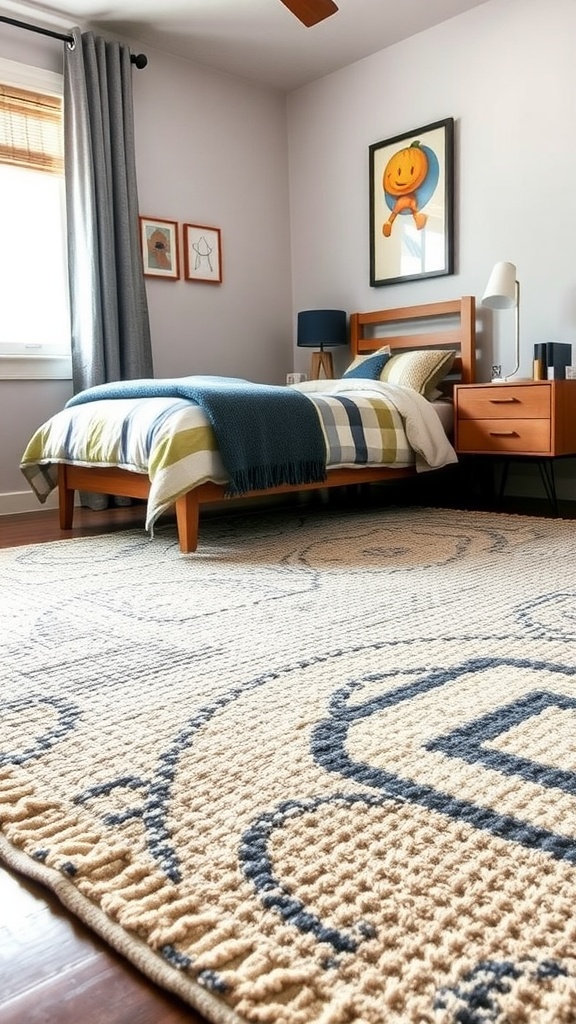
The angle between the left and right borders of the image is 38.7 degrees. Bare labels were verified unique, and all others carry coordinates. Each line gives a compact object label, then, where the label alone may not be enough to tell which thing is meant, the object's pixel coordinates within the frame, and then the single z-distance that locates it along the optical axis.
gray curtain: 4.07
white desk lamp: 3.74
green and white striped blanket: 2.55
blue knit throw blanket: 2.64
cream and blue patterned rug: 0.65
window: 4.01
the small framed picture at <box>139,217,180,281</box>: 4.53
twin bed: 2.60
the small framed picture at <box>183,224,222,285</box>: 4.74
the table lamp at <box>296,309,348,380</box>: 4.71
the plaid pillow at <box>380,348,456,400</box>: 3.97
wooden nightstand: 3.37
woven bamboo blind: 3.98
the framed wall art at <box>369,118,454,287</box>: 4.32
